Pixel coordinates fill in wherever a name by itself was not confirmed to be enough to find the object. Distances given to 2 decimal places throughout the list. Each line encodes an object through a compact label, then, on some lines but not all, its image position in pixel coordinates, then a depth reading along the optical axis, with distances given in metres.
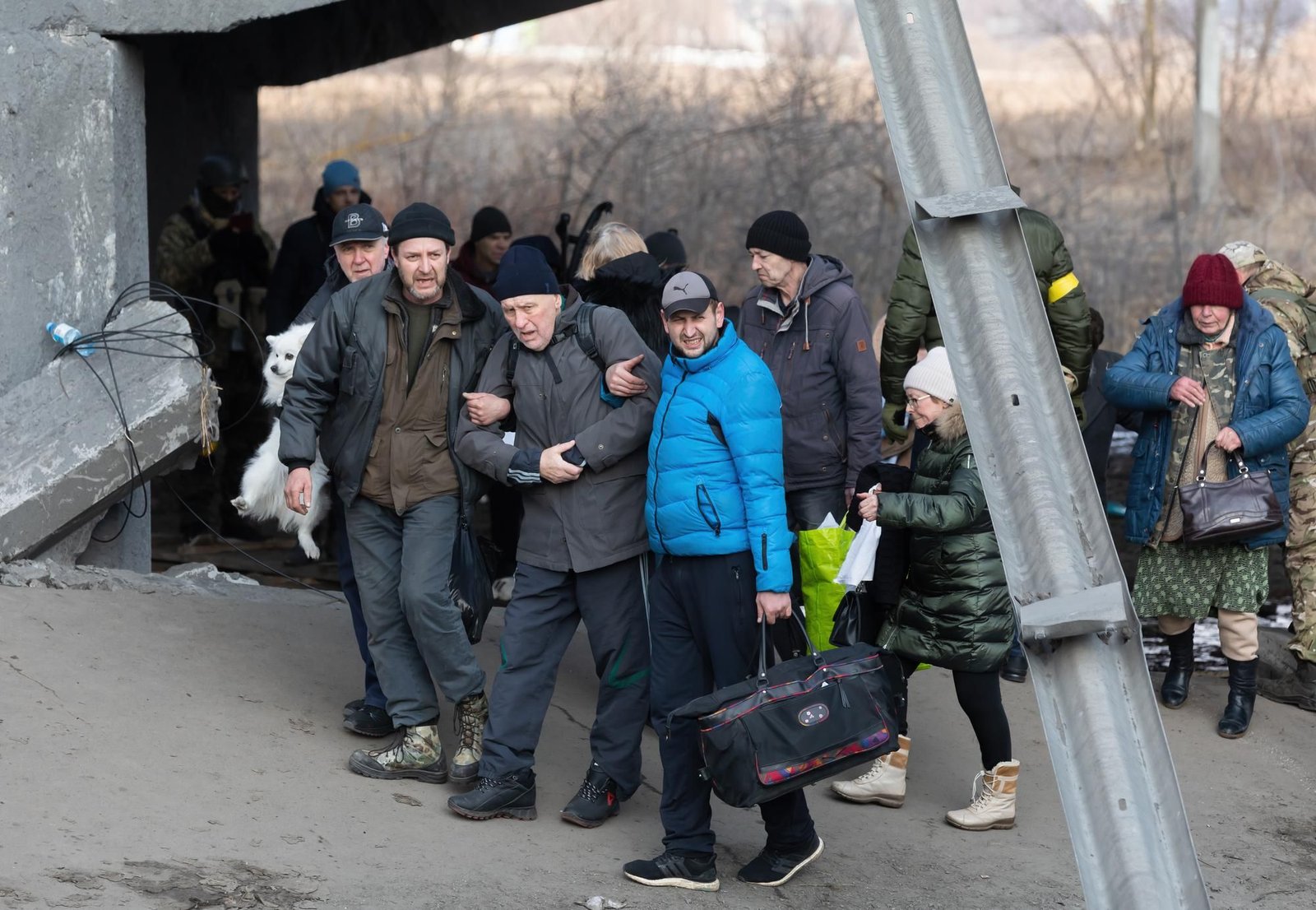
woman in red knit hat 12.19
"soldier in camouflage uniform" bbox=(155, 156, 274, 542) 18.91
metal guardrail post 5.53
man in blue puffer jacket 9.32
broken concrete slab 12.98
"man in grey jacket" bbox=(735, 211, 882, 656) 11.68
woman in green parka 9.83
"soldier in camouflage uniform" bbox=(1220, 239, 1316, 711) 13.05
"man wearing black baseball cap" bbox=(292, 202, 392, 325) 11.11
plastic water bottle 13.37
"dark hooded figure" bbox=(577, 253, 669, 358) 11.77
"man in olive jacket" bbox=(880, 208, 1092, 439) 12.70
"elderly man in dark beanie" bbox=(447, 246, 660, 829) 9.93
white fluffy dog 11.34
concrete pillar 13.27
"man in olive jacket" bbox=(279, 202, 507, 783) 10.29
